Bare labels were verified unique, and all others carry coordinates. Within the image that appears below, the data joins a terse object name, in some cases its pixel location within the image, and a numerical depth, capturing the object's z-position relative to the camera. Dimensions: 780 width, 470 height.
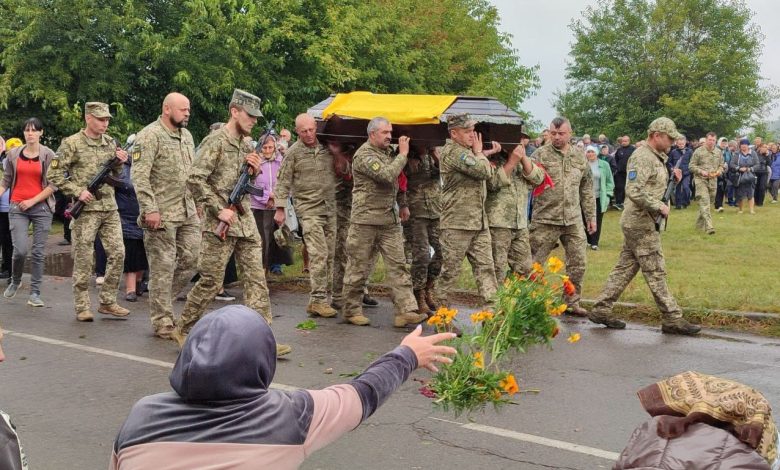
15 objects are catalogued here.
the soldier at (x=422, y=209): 11.02
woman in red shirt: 11.48
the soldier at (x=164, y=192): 9.23
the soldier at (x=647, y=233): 9.94
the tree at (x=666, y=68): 43.56
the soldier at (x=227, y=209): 8.53
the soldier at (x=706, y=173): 19.95
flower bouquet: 4.60
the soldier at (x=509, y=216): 10.27
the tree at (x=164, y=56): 18.20
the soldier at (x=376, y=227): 9.90
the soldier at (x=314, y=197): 10.80
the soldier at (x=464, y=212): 9.49
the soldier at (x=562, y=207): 10.84
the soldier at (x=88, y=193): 10.27
